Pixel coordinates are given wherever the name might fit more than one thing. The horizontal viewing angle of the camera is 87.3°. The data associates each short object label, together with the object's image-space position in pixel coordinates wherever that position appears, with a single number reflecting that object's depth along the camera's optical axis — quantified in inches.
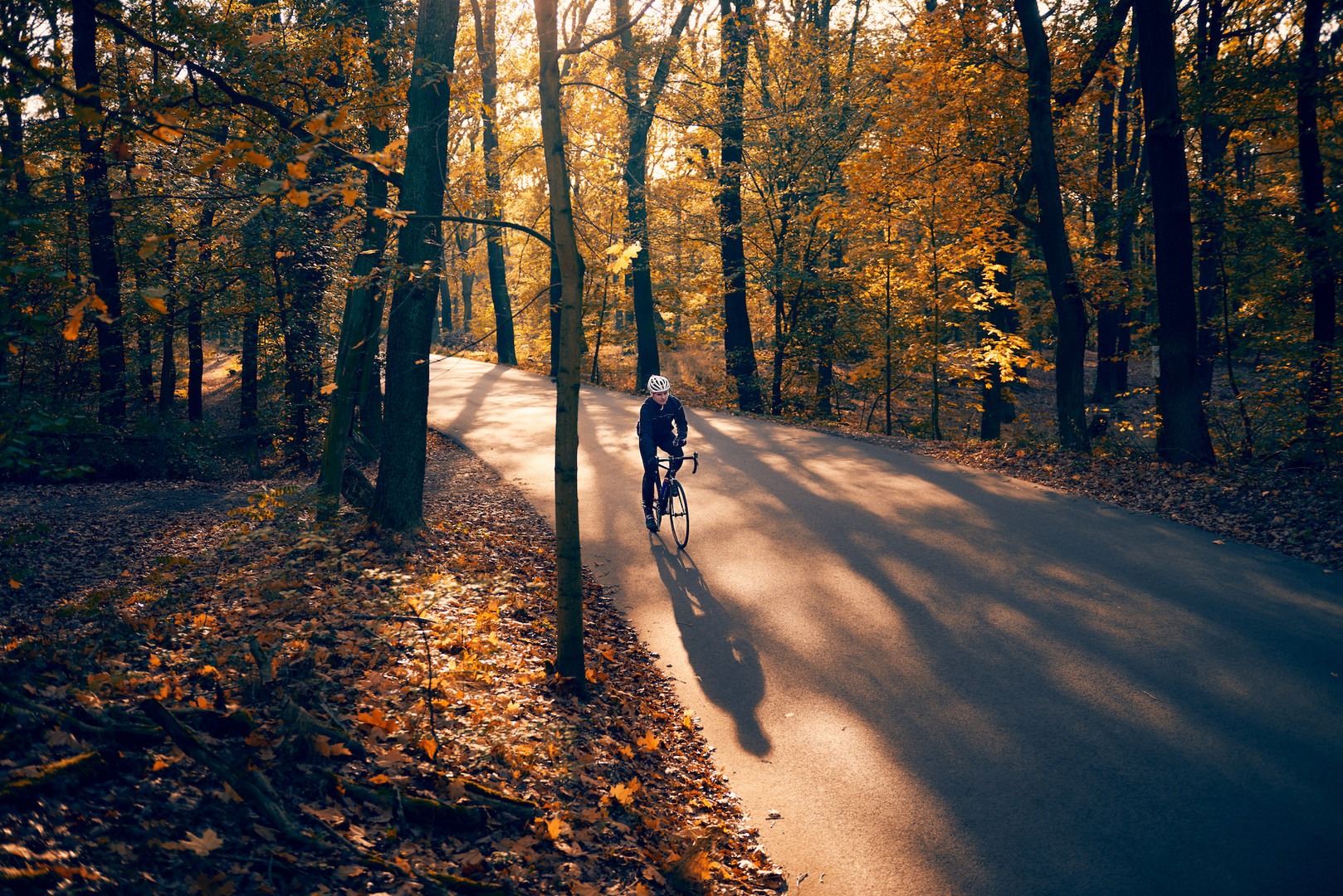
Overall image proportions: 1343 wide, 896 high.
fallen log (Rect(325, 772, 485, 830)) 153.3
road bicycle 383.5
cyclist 380.8
